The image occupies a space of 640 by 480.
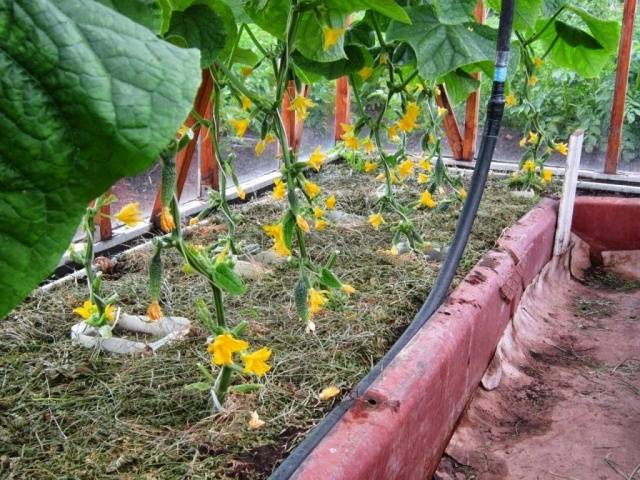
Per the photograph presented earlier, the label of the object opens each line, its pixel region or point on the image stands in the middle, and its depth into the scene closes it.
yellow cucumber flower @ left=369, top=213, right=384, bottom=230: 2.06
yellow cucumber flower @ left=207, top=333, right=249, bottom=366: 0.98
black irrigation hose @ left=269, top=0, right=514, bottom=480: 1.41
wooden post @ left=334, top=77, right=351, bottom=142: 4.12
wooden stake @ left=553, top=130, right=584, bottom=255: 2.59
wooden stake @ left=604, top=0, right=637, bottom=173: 3.31
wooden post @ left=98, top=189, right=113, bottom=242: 2.34
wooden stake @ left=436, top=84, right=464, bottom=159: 3.77
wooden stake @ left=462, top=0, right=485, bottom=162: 3.84
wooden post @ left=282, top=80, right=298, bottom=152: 3.36
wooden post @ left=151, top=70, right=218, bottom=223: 2.37
